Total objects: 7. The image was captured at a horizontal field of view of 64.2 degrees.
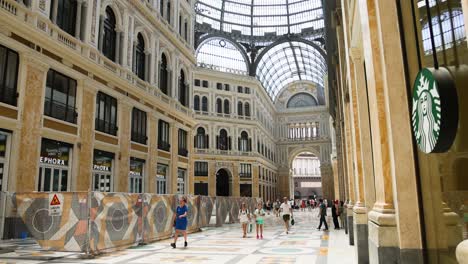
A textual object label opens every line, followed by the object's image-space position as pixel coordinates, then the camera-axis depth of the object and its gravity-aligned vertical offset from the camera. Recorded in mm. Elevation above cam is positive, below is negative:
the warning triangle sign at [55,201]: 9953 -179
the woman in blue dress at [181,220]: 11906 -892
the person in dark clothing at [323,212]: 19077 -1058
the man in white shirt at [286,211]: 17094 -903
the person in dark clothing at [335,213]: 19462 -1163
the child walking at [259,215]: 14937 -949
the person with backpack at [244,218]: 15453 -1066
